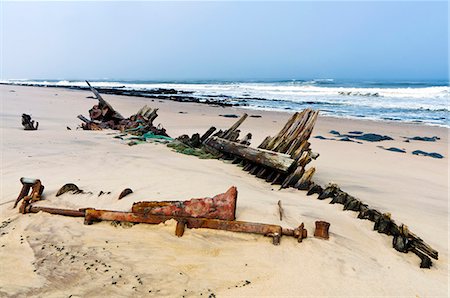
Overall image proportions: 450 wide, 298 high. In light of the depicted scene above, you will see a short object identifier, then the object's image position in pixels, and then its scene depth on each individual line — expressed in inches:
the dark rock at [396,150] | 383.6
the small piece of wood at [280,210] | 142.3
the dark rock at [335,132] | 501.7
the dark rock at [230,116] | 697.0
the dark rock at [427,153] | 362.3
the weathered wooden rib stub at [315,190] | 196.5
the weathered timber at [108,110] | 431.8
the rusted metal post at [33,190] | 154.3
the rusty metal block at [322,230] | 130.7
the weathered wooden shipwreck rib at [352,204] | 171.3
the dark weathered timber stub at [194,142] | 319.0
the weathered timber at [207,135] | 315.1
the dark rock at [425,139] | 464.2
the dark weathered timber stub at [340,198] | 180.1
